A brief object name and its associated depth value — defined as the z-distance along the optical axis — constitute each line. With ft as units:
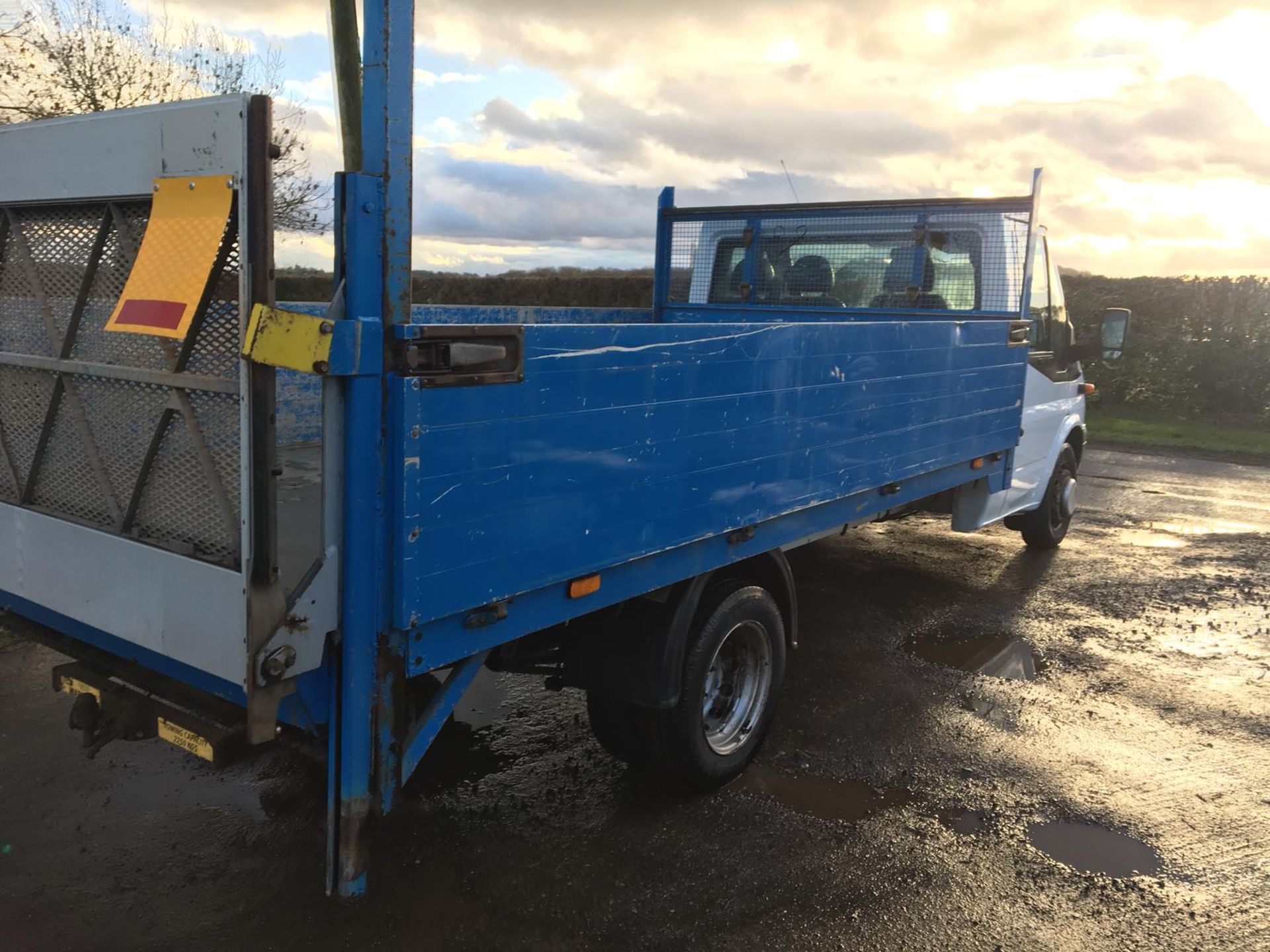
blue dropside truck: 7.16
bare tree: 34.86
